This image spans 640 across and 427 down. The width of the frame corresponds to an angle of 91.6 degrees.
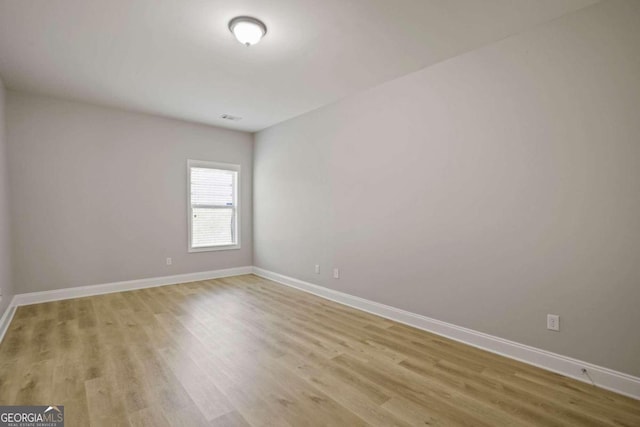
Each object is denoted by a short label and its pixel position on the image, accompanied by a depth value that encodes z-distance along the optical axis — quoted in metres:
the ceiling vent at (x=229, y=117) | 4.75
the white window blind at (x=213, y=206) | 5.23
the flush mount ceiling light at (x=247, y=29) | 2.35
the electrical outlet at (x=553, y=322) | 2.33
